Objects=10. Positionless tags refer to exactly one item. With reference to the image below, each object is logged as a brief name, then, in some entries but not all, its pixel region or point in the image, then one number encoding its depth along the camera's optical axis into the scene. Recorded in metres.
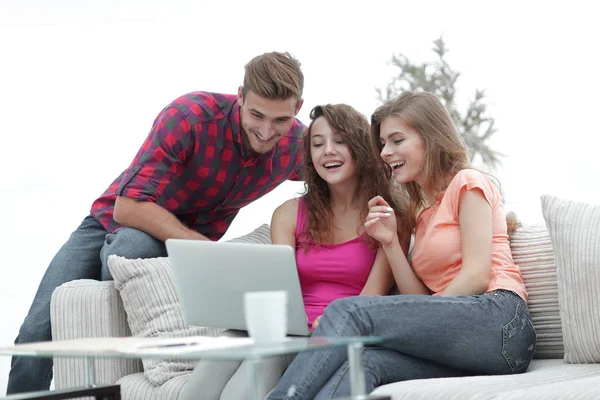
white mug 3.40
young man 5.04
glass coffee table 3.32
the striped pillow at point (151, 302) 4.69
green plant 8.12
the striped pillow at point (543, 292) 4.40
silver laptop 3.92
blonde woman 4.03
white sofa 3.88
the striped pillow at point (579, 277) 4.22
